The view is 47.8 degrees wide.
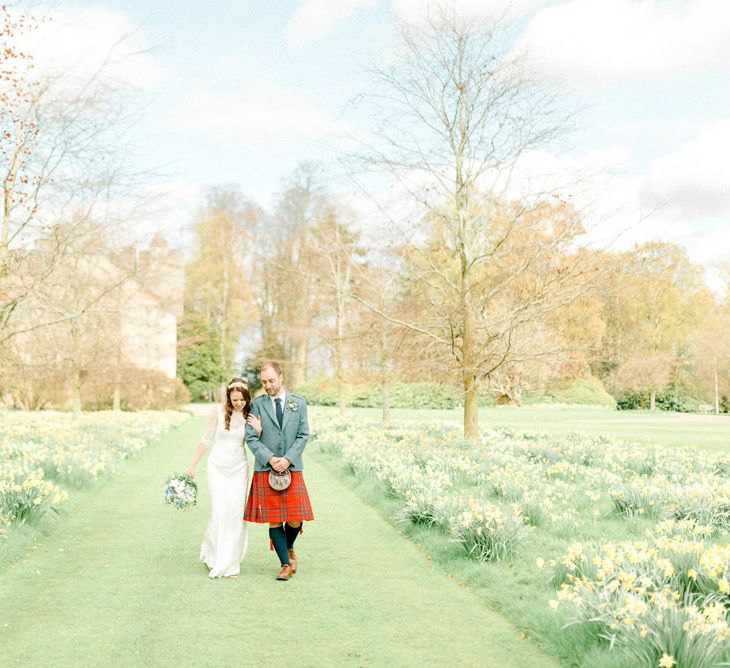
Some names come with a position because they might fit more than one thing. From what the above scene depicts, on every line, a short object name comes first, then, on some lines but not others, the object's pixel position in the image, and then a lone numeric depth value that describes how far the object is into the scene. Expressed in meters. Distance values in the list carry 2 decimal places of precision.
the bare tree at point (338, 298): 27.82
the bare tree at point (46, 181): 12.67
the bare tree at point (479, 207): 16.02
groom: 7.15
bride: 7.33
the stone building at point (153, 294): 22.94
